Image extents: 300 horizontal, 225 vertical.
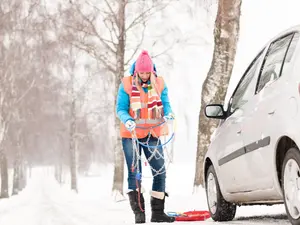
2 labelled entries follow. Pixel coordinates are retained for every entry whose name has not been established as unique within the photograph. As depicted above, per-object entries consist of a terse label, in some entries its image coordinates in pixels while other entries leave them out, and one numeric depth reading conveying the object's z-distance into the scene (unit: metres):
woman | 12.28
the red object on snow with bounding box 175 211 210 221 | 13.30
